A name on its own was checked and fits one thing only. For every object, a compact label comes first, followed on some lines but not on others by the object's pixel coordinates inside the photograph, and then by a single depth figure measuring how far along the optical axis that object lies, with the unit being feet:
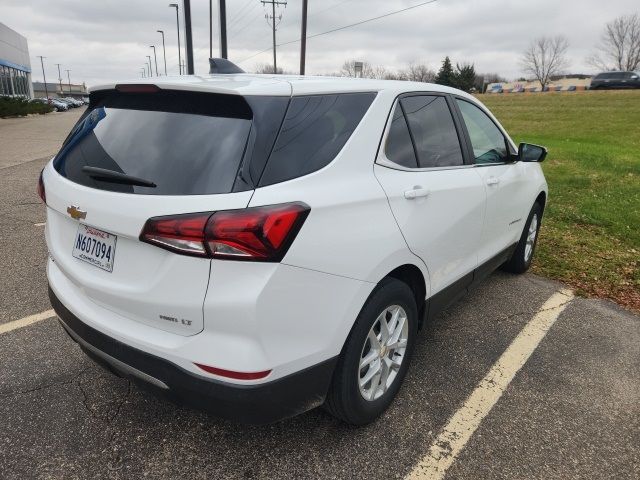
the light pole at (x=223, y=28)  49.53
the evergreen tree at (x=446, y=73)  192.25
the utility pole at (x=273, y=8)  136.80
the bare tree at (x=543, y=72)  302.86
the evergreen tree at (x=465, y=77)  190.80
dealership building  157.58
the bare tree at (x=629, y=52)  254.06
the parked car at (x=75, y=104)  258.49
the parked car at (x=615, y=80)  135.22
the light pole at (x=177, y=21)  127.93
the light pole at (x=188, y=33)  48.98
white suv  6.12
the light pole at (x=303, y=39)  83.51
